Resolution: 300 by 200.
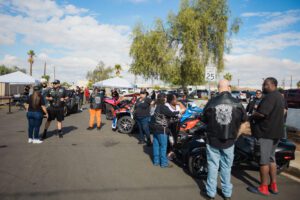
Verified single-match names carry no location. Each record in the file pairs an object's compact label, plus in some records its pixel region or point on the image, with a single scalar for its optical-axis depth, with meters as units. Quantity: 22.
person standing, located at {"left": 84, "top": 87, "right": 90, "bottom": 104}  21.84
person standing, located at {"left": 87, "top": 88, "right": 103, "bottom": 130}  8.35
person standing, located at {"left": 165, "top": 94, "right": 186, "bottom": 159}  4.69
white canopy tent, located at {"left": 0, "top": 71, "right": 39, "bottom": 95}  15.54
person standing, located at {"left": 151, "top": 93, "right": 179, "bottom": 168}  4.55
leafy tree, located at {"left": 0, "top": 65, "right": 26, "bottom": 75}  70.62
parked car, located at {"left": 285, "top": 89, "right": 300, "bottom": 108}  17.86
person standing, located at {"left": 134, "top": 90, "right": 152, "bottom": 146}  6.46
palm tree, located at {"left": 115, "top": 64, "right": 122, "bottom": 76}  63.80
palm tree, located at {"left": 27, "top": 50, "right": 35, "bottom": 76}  54.67
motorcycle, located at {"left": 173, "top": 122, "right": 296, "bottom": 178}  4.15
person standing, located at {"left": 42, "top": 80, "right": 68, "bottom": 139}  6.85
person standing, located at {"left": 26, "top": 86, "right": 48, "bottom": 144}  6.05
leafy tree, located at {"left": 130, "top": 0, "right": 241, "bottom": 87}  18.24
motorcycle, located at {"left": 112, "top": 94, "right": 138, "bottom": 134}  8.08
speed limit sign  8.65
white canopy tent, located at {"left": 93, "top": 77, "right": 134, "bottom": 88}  19.37
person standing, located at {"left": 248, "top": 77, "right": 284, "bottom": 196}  3.39
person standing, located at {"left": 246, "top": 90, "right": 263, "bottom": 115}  6.43
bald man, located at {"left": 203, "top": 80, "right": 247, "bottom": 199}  3.12
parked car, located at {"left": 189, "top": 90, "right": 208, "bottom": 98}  30.97
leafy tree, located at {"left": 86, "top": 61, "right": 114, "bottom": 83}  69.70
